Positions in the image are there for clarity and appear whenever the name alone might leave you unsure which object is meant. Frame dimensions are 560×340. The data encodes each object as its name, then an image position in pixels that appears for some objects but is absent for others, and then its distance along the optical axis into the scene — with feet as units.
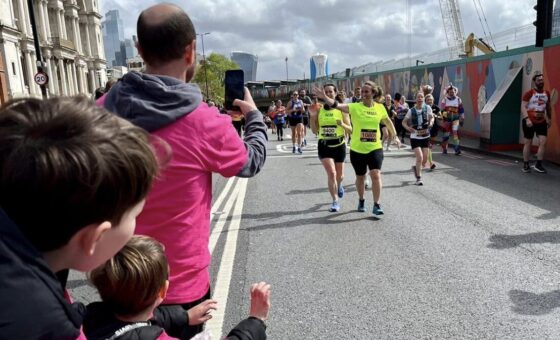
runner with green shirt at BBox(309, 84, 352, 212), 23.55
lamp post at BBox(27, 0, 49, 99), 60.54
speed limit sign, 60.11
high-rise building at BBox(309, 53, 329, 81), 269.64
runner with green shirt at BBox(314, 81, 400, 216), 21.85
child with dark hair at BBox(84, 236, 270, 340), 4.85
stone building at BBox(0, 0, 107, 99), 129.59
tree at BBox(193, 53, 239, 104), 347.99
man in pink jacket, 5.45
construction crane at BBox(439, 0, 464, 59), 276.00
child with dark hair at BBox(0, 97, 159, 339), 2.59
